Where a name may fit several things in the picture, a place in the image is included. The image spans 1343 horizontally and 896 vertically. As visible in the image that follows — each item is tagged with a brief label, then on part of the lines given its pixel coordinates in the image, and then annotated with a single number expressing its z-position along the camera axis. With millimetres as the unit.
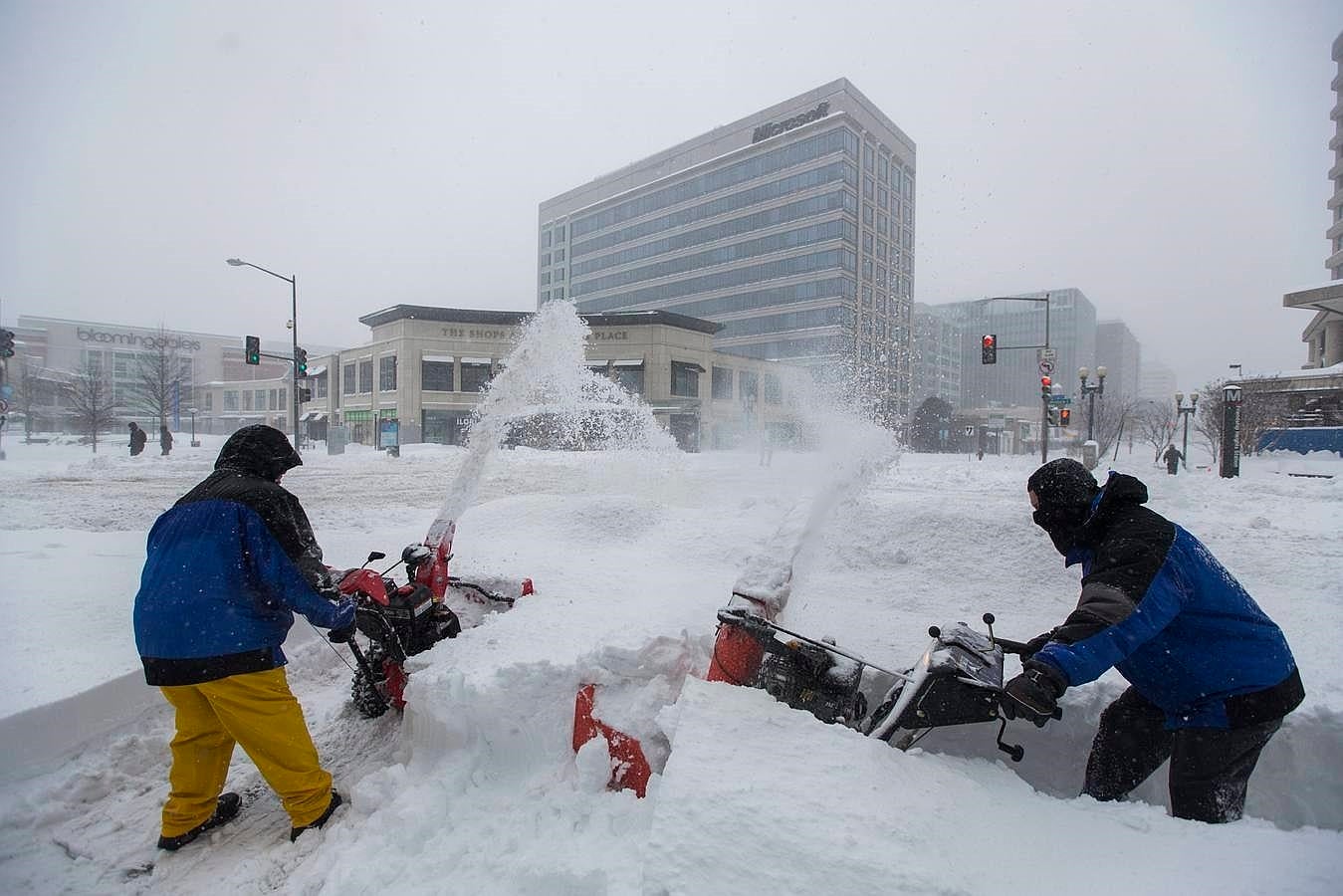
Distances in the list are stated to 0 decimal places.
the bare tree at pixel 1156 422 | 29141
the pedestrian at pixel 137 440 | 22562
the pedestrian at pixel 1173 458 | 20344
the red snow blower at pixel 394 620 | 3377
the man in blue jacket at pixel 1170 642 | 2170
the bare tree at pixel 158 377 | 27312
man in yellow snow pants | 2561
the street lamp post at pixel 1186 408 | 19159
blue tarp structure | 15898
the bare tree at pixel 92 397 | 28109
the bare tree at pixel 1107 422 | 35900
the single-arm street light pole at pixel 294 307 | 18094
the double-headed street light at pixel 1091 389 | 19281
